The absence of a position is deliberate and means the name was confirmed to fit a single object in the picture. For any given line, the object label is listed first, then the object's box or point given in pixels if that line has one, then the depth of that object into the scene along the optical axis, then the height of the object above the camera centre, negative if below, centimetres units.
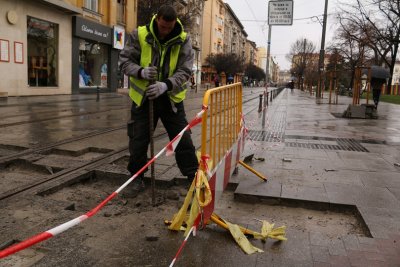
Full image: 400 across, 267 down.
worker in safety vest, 407 -2
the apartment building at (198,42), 5716 +528
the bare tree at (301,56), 7531 +531
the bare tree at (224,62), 6247 +272
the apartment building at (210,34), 6908 +837
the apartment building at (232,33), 8931 +1152
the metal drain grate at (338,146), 803 -123
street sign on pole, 1102 +189
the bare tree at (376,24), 2672 +495
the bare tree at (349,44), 3556 +472
